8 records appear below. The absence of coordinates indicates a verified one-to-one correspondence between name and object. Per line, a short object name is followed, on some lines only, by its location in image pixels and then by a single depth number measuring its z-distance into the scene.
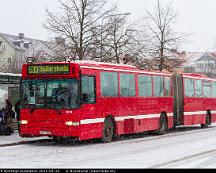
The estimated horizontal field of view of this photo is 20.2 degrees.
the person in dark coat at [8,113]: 25.12
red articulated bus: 20.33
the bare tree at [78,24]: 35.31
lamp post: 36.01
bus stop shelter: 24.81
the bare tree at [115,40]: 36.44
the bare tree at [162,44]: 42.57
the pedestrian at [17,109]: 26.25
